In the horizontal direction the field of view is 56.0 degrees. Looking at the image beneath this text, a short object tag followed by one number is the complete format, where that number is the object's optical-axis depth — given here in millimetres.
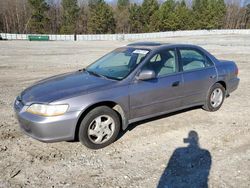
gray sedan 3375
